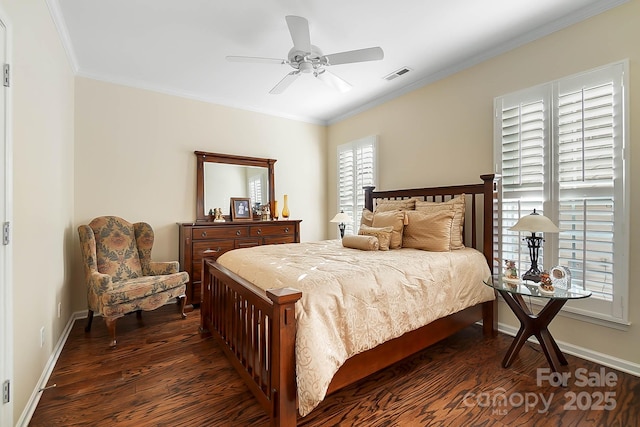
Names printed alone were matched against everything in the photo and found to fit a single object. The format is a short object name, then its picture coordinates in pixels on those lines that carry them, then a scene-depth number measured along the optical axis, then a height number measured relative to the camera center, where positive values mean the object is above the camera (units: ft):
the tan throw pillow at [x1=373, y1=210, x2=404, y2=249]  10.00 -0.47
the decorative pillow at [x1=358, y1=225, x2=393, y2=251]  9.70 -0.85
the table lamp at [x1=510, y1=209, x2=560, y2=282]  7.43 -0.53
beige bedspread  5.15 -1.83
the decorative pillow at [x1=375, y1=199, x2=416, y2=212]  11.43 +0.16
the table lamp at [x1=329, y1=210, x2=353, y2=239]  14.46 -0.47
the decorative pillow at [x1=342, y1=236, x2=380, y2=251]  9.54 -1.11
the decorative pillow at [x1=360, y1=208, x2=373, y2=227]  11.82 -0.35
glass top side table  6.89 -2.58
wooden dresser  12.09 -1.28
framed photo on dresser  14.21 +0.03
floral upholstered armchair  8.91 -2.19
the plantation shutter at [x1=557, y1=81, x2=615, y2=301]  7.53 +0.63
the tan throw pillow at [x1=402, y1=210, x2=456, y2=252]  9.29 -0.70
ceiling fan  7.50 +4.39
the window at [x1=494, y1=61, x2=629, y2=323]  7.39 +0.87
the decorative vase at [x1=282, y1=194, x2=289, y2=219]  15.75 +0.03
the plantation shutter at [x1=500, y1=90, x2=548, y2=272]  8.79 +1.38
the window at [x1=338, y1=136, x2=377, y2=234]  14.93 +1.89
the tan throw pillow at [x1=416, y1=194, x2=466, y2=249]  9.66 -0.07
